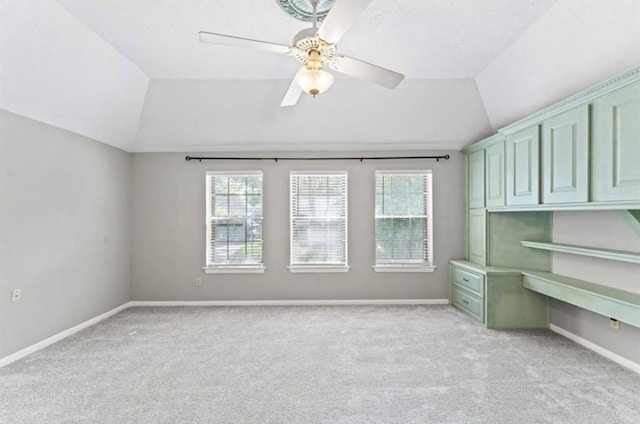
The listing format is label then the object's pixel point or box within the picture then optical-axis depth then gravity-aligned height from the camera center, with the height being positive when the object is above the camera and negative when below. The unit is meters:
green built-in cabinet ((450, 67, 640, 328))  2.17 +0.29
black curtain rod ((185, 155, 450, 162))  4.43 +0.86
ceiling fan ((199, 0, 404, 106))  1.59 +1.03
